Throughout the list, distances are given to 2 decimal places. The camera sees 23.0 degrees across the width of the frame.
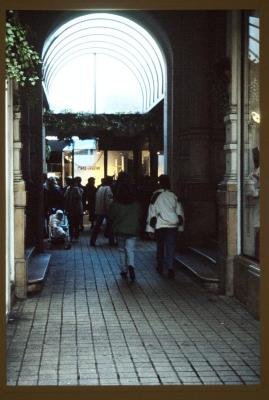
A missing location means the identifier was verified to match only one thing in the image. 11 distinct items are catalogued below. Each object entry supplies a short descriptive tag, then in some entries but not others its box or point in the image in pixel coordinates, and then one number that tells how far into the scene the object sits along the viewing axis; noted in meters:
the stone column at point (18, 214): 9.32
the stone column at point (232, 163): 9.58
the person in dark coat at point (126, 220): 11.26
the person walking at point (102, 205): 16.81
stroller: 16.20
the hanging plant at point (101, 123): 19.14
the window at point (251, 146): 8.93
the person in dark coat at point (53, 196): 17.26
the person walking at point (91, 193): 21.03
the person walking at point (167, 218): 11.42
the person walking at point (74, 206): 17.91
